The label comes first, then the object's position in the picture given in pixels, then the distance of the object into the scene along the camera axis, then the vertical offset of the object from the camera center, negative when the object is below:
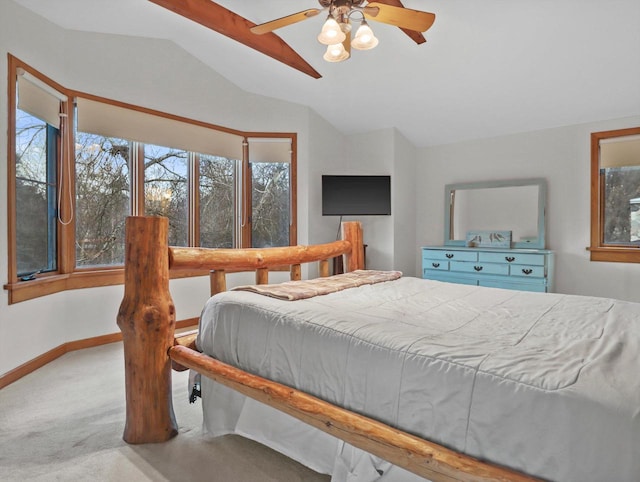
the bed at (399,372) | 0.87 -0.42
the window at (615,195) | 3.60 +0.35
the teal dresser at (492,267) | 3.72 -0.37
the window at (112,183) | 2.84 +0.50
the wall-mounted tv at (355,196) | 4.50 +0.44
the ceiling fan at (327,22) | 2.12 +1.34
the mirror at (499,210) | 4.04 +0.25
